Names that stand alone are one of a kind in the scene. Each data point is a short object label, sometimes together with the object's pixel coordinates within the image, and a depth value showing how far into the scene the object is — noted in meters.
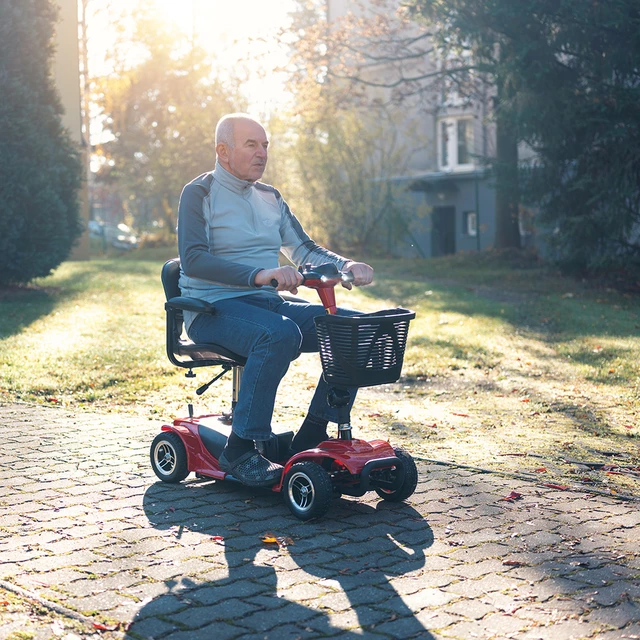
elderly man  4.66
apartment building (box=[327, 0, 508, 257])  27.02
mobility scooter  4.36
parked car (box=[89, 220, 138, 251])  41.34
